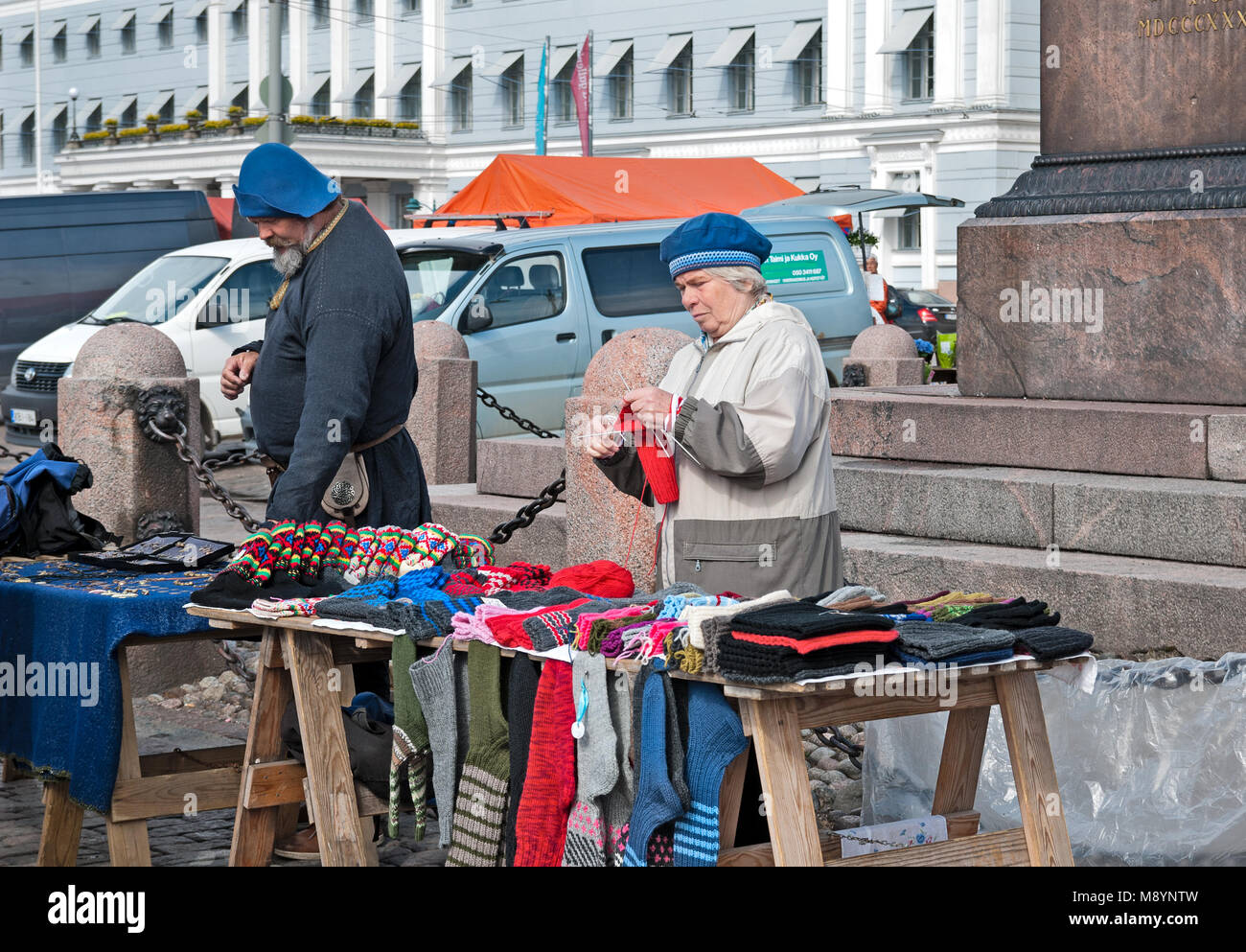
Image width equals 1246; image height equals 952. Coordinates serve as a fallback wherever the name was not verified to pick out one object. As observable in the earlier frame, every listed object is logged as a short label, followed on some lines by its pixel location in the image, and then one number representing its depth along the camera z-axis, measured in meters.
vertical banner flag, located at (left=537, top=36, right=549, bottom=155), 35.62
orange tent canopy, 24.84
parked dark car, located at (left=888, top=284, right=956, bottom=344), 29.20
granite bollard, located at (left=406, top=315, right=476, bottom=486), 10.81
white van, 15.67
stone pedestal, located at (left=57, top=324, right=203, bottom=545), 8.12
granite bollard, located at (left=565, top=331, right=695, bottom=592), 7.48
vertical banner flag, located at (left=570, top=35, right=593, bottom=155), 34.16
